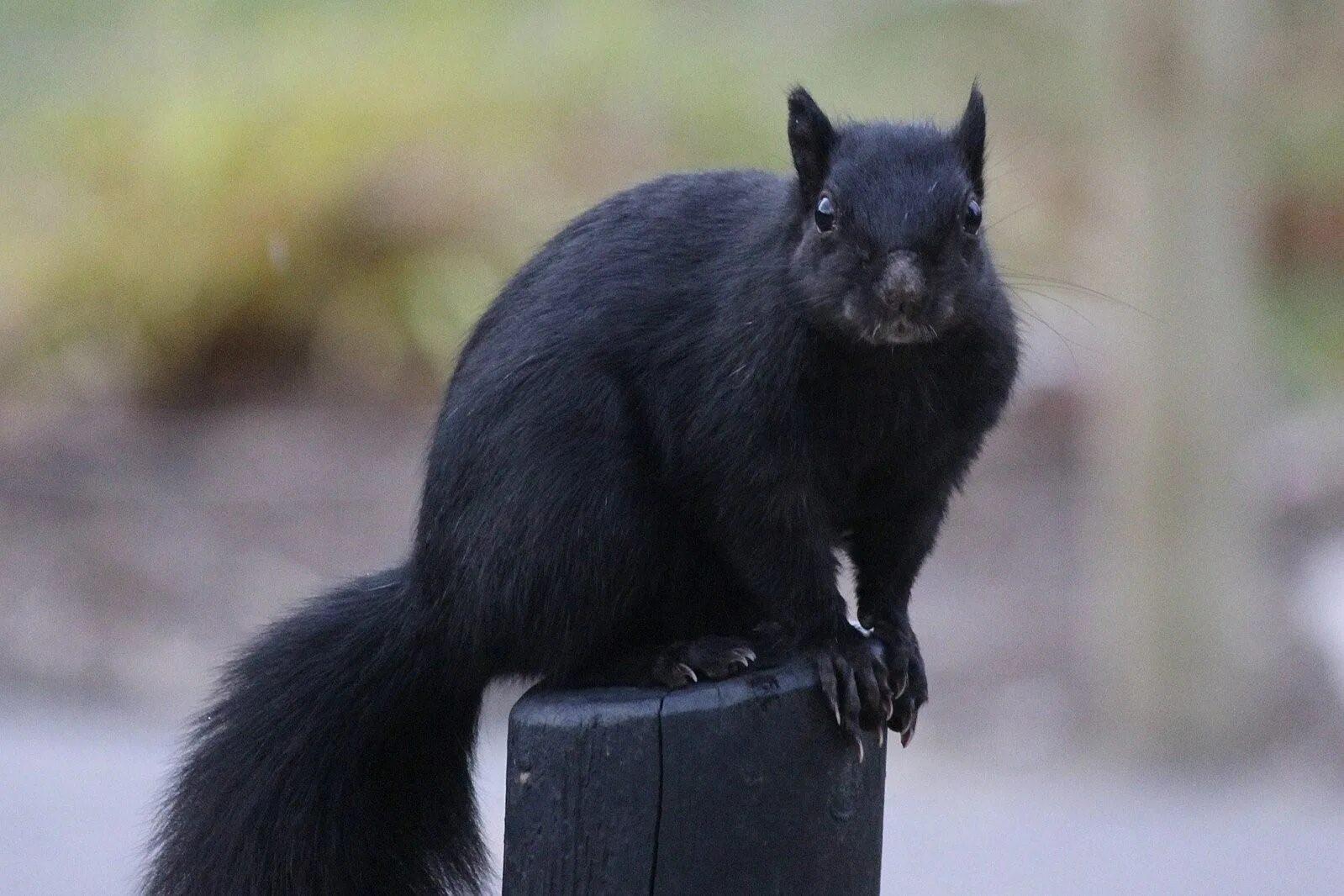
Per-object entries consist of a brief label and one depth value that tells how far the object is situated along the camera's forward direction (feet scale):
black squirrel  15.51
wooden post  13.50
